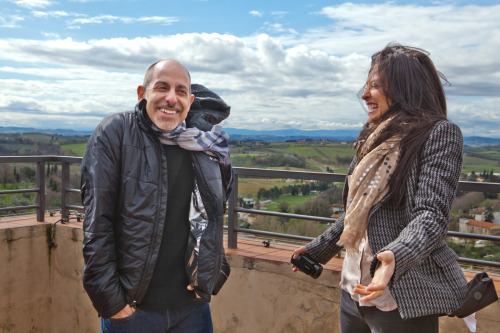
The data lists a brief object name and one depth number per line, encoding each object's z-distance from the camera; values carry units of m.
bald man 1.99
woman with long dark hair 1.62
